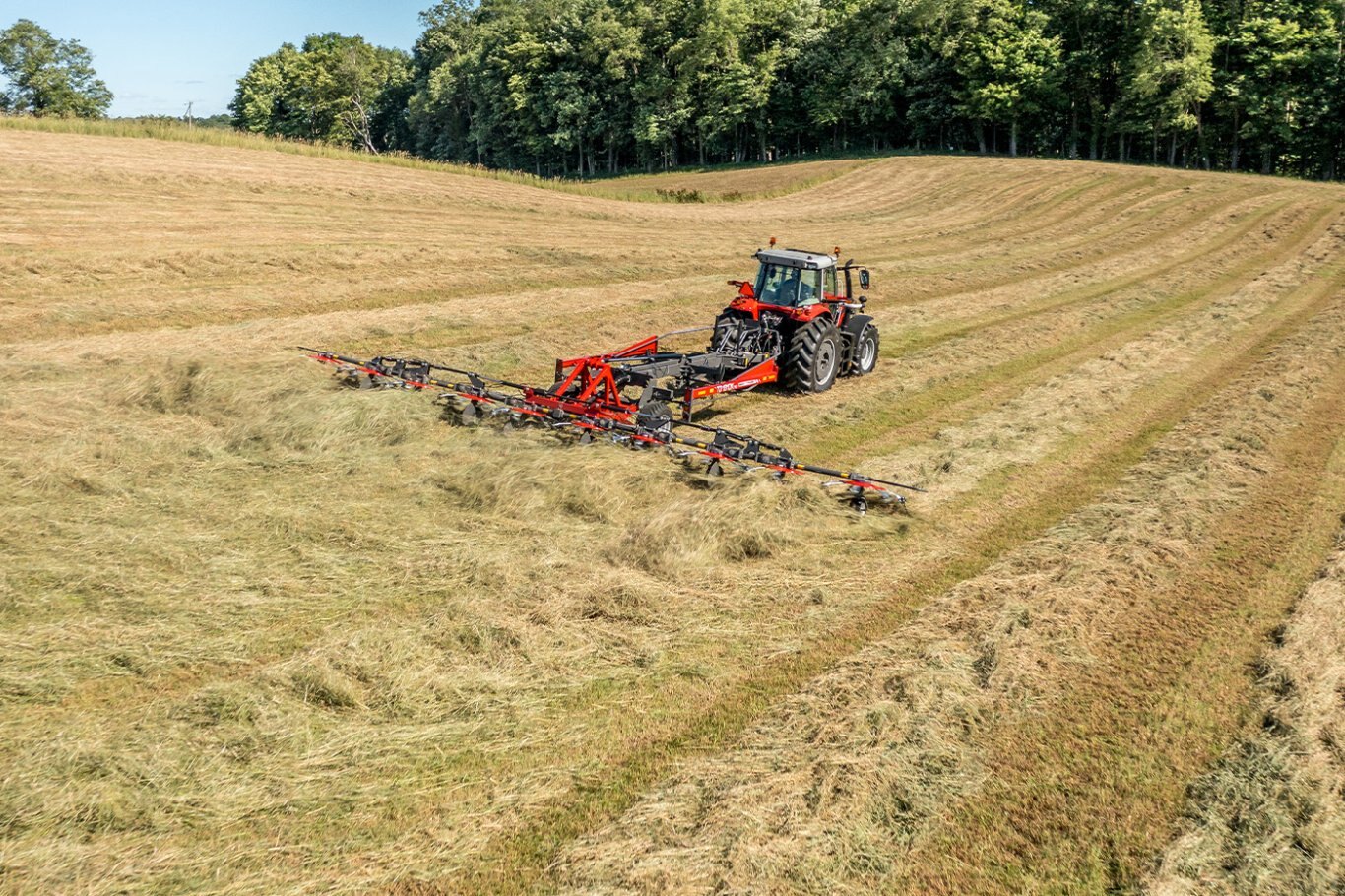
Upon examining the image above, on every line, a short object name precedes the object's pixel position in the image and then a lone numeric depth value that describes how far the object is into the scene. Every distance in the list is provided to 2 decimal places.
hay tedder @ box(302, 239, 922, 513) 10.45
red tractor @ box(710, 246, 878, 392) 13.57
